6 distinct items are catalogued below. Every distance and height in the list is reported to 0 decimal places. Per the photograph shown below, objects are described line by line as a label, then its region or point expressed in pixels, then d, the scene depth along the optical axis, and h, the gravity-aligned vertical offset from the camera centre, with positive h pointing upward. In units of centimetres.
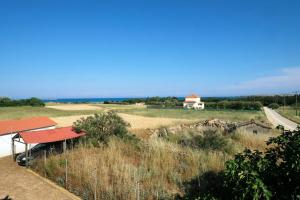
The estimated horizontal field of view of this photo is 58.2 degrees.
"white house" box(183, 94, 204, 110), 8131 -240
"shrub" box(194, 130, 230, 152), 1347 -251
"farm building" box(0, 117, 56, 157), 1588 -194
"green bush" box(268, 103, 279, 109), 7739 -345
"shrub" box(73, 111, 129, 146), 1588 -185
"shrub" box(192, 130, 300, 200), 489 -154
